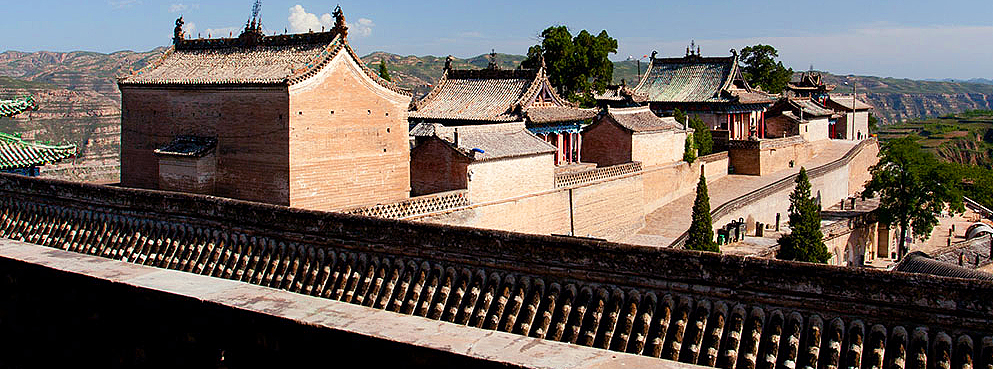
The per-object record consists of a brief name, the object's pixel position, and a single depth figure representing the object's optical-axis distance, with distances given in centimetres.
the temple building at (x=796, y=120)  4522
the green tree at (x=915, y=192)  3325
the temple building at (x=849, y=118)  5534
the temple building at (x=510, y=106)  3097
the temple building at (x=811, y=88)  5672
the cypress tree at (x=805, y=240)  2600
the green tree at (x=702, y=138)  3772
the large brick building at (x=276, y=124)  2056
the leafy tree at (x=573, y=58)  4569
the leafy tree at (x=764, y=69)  5997
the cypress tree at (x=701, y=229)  2422
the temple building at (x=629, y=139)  3159
